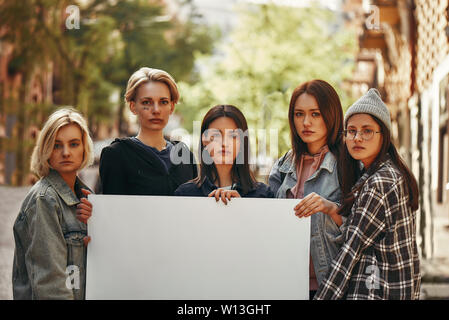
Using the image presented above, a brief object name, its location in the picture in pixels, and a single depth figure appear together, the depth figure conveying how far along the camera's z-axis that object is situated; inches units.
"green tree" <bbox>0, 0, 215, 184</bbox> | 304.2
